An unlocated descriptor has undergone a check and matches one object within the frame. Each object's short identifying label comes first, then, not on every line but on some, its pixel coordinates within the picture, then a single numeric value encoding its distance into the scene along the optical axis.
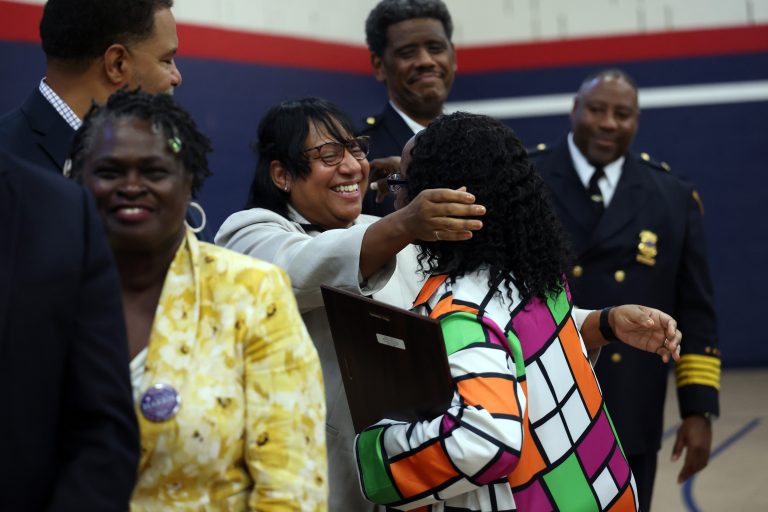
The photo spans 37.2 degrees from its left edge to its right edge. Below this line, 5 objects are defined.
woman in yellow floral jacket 1.76
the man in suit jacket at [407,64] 3.58
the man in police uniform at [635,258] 3.91
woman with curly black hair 2.00
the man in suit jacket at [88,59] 2.57
